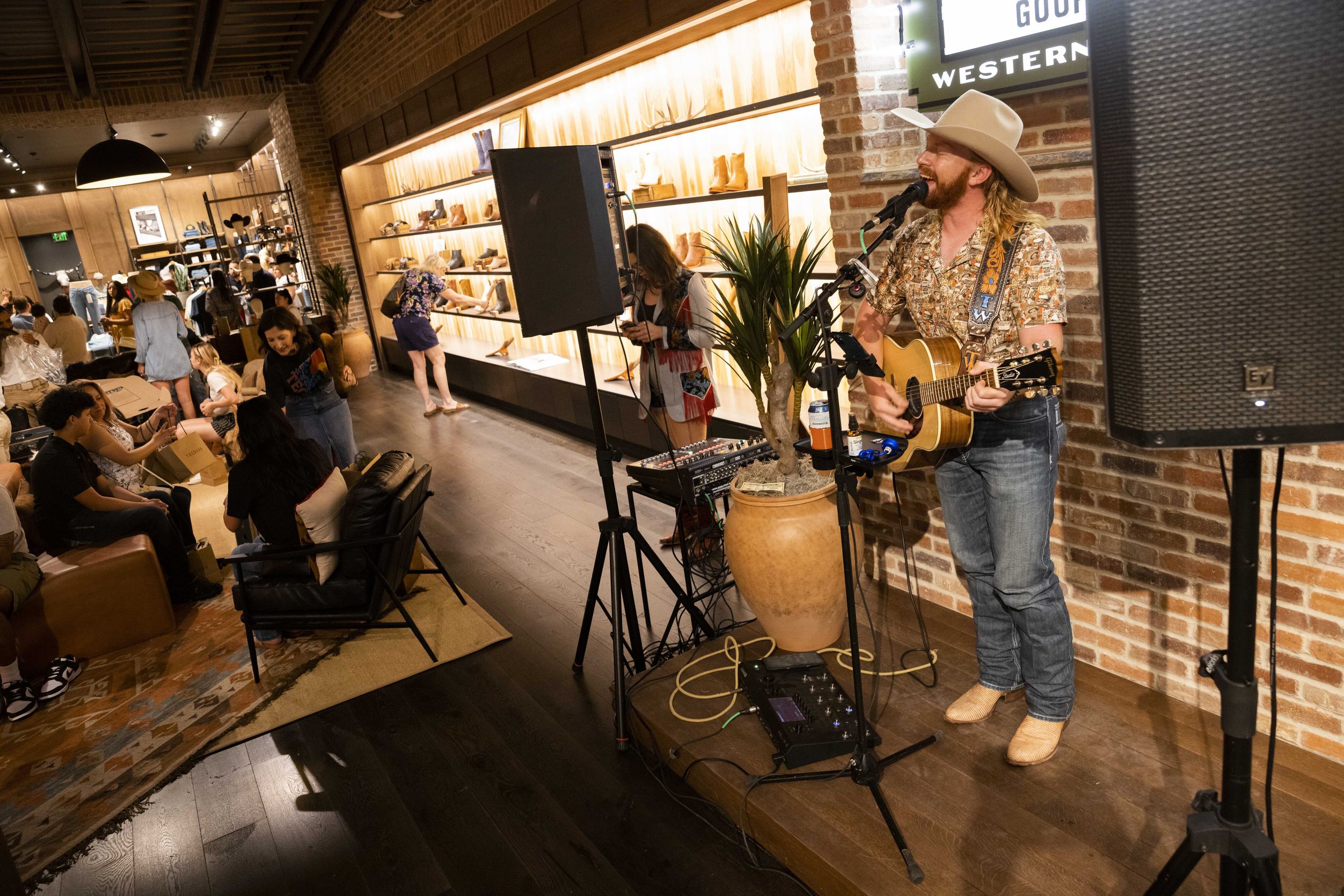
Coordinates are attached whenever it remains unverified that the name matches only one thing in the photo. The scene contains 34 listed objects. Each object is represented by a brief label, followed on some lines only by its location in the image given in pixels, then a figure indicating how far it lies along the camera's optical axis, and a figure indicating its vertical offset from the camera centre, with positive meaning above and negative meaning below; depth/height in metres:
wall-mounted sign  2.18 +0.35
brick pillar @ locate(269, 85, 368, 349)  10.84 +1.34
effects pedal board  2.34 -1.37
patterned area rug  3.00 -1.59
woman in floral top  7.66 -0.46
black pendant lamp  5.96 +1.02
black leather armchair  3.44 -1.15
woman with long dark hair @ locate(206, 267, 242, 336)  9.83 -0.03
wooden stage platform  1.89 -1.48
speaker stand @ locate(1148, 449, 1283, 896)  1.27 -0.91
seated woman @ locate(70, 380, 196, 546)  4.57 -0.72
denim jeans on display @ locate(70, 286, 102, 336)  15.30 +0.28
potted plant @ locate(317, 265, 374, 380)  10.10 -0.41
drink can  2.33 -0.58
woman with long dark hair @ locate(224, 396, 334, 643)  3.61 -0.74
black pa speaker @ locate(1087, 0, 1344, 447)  1.02 -0.08
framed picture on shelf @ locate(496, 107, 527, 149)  6.75 +0.94
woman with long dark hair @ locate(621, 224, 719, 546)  3.84 -0.46
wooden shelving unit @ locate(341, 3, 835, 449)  4.37 +0.53
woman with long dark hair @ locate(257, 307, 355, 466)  4.74 -0.48
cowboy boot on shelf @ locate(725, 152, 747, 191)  4.73 +0.24
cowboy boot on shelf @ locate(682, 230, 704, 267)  5.20 -0.15
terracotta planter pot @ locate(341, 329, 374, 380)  10.05 -0.83
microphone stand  1.86 -0.44
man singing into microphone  1.96 -0.47
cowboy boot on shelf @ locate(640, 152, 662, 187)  5.58 +0.37
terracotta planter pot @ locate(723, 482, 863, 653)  2.75 -1.09
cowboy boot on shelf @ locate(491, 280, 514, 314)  8.05 -0.39
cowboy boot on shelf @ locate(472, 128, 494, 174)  7.27 +0.92
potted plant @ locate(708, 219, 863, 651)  2.76 -0.88
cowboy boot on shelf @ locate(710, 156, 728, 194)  4.82 +0.25
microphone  1.86 -0.02
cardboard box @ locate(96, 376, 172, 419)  5.38 -0.51
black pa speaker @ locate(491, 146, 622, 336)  2.65 +0.04
